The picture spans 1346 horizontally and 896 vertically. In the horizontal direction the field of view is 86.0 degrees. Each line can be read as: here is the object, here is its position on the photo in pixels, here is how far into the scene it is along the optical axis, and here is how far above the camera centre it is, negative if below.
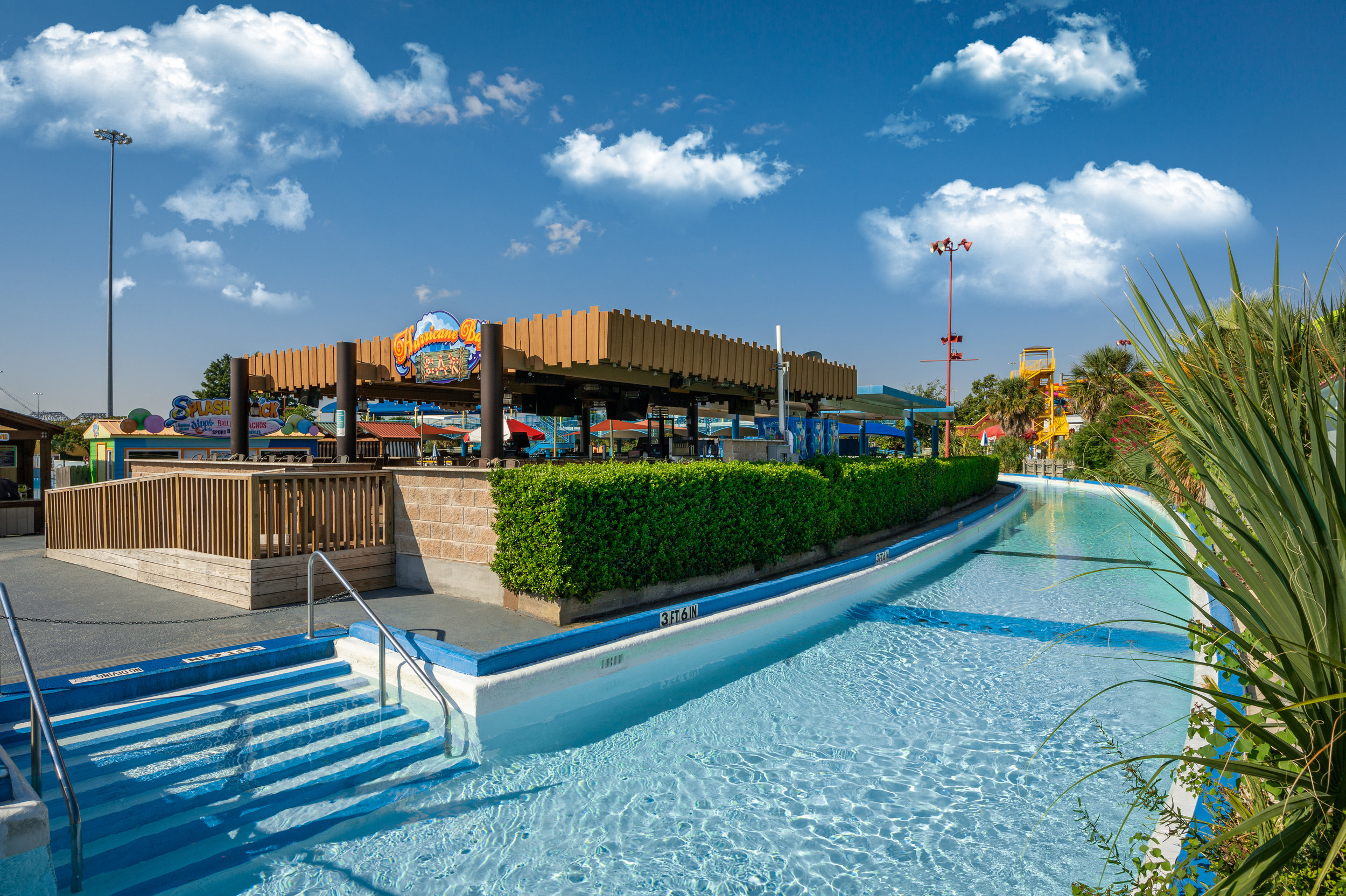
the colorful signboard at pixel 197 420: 15.65 +0.62
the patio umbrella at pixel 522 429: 23.41 +0.57
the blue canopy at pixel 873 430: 26.75 +0.53
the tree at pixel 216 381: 63.47 +5.92
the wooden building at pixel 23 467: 14.64 -0.43
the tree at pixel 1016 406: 48.31 +2.56
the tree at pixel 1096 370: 31.80 +3.35
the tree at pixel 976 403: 59.30 +3.45
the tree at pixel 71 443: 41.09 +0.31
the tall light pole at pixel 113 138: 39.97 +17.33
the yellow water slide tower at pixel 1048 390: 43.53 +3.39
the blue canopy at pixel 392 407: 18.83 +1.02
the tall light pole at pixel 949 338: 36.56 +5.86
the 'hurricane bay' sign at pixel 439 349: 10.55 +1.49
